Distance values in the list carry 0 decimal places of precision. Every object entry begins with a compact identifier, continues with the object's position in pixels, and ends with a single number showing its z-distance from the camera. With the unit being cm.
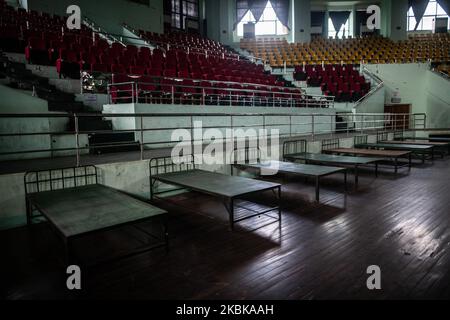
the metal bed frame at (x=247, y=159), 505
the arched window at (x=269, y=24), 1869
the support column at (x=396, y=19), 1792
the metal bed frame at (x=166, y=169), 402
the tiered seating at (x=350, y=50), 1545
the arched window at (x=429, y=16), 2005
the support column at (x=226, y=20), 1727
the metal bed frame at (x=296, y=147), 622
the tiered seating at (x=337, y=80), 1222
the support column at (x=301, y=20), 1762
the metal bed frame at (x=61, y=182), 257
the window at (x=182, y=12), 1616
